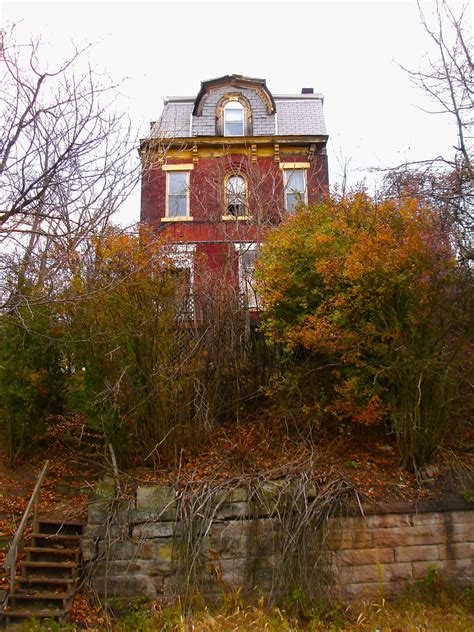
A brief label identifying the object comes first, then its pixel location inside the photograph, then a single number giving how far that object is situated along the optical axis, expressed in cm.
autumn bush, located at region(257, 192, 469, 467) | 735
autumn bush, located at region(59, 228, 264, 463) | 772
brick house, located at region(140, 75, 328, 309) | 1487
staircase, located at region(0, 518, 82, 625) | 600
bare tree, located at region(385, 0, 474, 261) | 860
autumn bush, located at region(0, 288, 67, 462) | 847
